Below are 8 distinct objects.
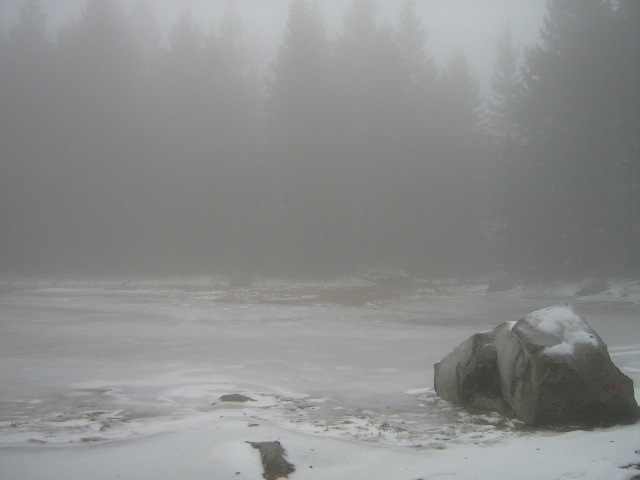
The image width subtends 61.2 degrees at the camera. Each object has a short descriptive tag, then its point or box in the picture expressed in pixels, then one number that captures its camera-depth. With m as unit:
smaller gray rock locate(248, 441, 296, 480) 3.96
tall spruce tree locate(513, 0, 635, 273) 24.91
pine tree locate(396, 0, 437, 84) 35.09
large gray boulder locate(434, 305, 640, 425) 5.29
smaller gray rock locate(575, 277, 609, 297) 21.05
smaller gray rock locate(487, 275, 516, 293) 23.92
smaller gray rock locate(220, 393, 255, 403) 6.38
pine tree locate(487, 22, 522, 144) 33.25
